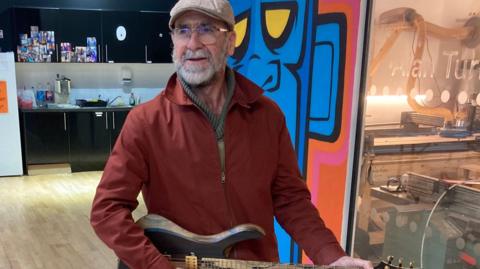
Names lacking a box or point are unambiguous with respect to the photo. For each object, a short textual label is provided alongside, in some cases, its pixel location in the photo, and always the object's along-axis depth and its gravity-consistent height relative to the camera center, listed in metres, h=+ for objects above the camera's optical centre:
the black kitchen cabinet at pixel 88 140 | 6.70 -1.16
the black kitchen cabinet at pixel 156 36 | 7.04 +0.44
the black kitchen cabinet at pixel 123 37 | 6.82 +0.40
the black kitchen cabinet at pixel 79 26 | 6.61 +0.52
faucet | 7.32 -0.63
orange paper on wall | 6.21 -0.51
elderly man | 1.43 -0.29
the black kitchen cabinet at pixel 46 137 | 6.48 -1.10
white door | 6.20 -0.86
